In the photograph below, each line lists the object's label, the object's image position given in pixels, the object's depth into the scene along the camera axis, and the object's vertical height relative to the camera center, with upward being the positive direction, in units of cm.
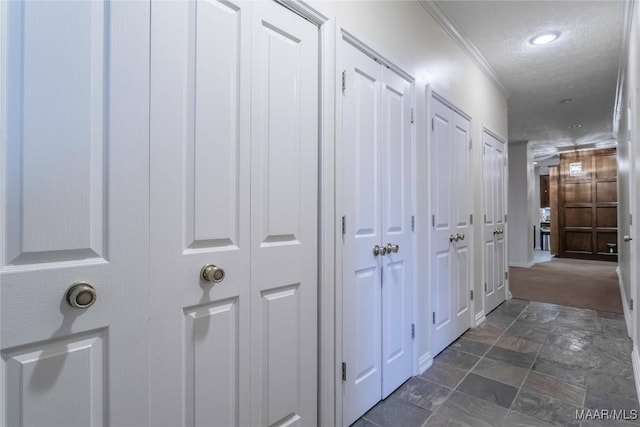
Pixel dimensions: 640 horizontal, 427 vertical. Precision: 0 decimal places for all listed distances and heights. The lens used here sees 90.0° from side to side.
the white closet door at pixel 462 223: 274 -7
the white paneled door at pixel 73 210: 76 +2
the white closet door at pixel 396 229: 189 -8
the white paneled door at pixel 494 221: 342 -6
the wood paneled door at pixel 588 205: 712 +23
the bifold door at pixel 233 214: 101 +1
